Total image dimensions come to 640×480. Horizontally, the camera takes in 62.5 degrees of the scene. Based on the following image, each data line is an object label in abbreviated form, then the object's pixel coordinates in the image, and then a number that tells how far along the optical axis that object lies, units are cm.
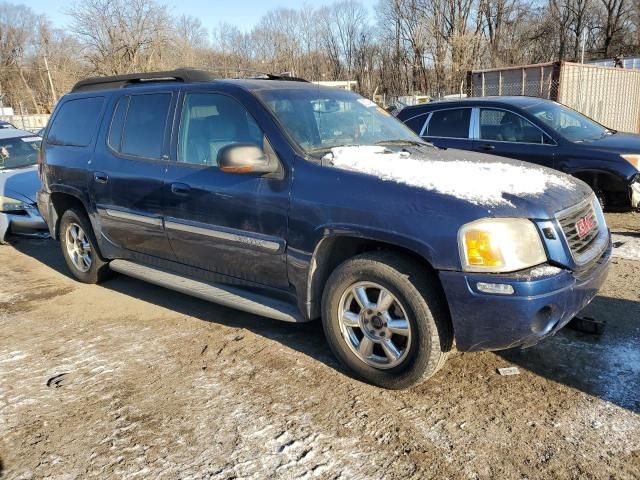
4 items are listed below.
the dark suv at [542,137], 662
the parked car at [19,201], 728
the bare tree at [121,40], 3125
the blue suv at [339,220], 280
